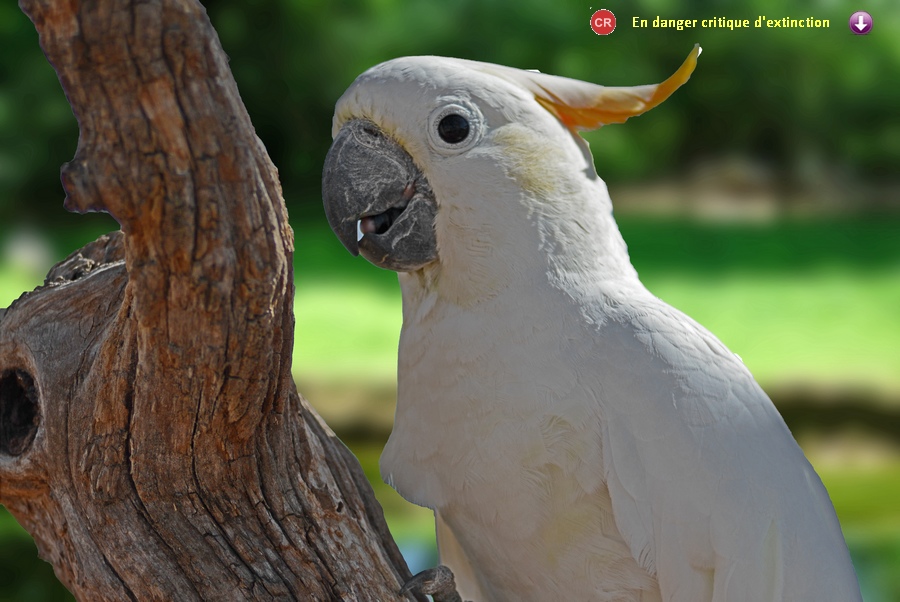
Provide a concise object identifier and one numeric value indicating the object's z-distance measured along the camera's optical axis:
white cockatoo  1.08
